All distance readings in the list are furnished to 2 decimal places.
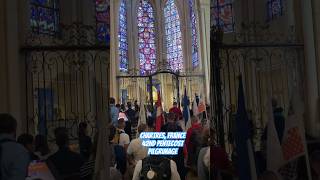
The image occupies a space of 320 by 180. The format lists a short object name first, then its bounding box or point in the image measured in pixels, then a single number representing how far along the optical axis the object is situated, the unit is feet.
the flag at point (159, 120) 24.88
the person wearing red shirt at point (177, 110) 32.53
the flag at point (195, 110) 30.65
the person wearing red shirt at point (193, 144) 17.79
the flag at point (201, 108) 31.92
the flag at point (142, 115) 32.15
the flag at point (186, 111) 28.16
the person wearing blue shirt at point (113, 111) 29.60
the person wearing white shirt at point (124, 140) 20.52
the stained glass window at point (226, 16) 41.32
